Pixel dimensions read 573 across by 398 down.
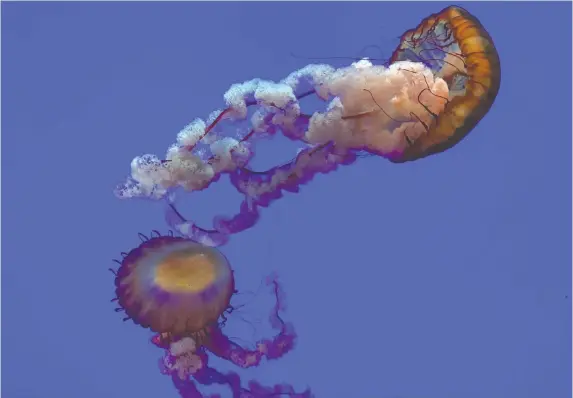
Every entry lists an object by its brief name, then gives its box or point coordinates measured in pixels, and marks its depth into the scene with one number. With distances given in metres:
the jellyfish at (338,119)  4.56
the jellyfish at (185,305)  4.99
